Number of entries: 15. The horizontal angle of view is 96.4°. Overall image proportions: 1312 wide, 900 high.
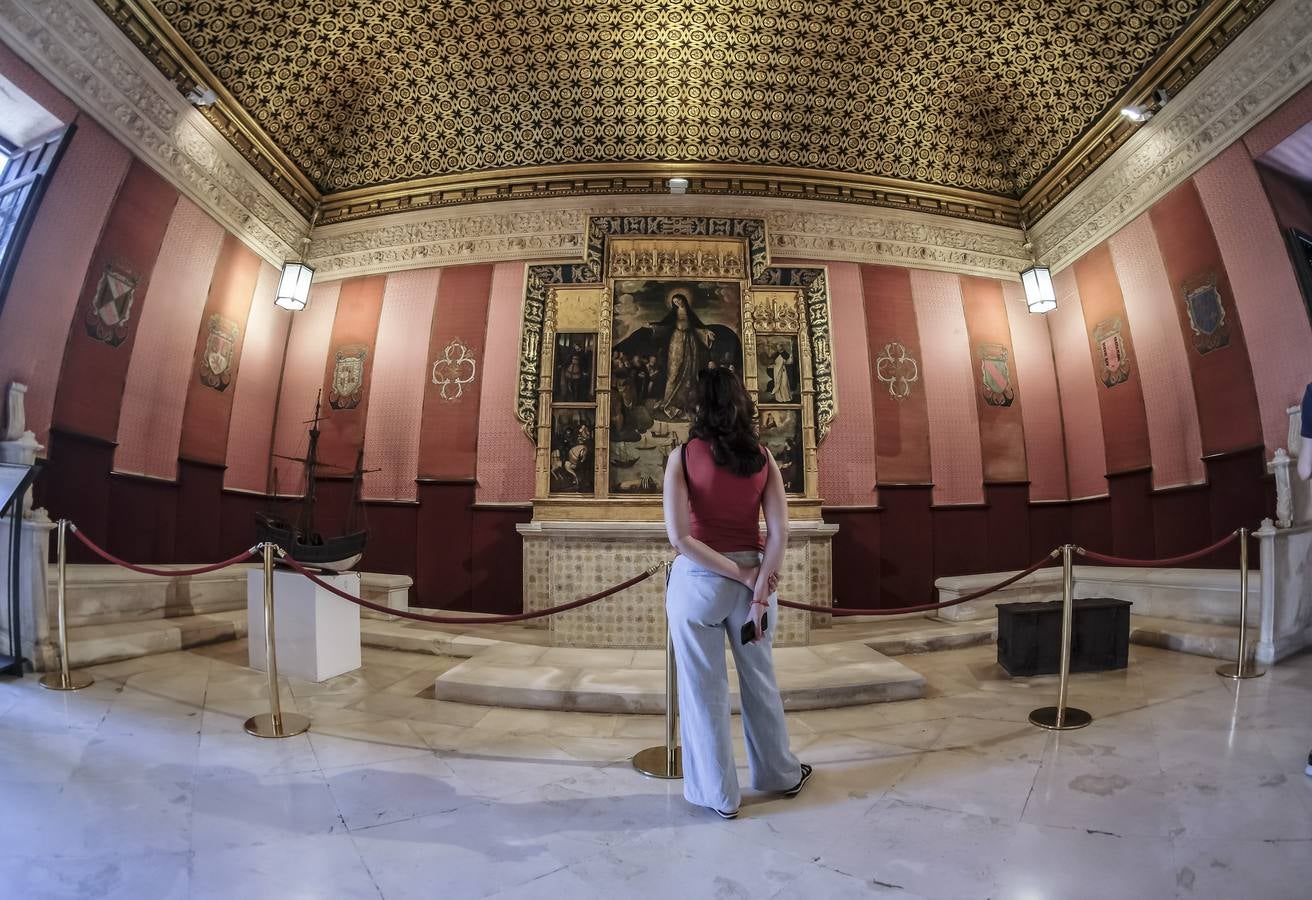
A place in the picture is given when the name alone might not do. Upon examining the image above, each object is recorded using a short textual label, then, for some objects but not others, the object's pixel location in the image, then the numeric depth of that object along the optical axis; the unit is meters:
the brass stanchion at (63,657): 4.08
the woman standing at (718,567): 2.43
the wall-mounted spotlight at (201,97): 6.07
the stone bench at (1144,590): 5.68
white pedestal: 4.70
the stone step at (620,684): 4.16
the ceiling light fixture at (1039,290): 7.21
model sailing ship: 5.54
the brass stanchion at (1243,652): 4.42
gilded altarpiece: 6.96
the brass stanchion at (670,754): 2.97
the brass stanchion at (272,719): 3.44
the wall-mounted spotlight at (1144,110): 6.33
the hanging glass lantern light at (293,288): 7.12
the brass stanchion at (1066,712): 3.57
